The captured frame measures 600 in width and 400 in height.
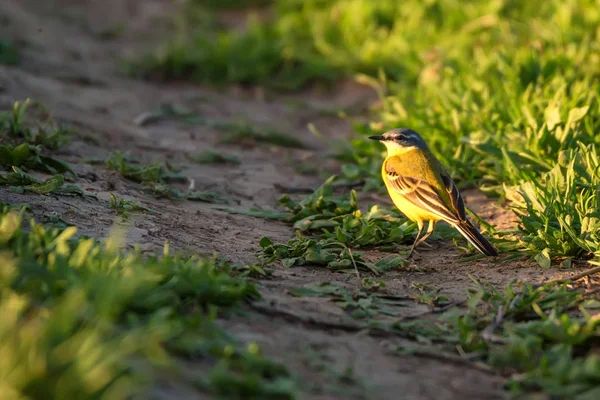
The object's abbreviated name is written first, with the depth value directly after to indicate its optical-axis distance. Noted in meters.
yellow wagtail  10.44
